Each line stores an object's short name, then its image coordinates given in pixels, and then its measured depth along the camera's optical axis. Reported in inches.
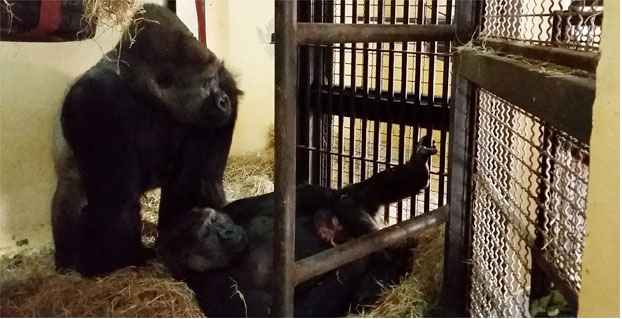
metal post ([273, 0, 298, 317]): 49.9
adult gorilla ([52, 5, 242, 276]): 89.3
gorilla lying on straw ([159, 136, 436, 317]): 76.9
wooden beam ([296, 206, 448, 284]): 55.4
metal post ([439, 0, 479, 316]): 65.1
